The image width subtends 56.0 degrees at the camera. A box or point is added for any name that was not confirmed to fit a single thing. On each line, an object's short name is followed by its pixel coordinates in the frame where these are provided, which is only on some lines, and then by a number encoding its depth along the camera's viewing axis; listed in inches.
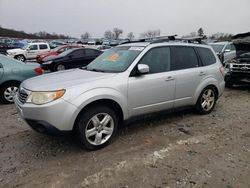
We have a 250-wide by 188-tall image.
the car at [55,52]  612.0
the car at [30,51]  738.6
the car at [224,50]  425.0
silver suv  130.3
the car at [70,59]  504.1
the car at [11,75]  247.2
